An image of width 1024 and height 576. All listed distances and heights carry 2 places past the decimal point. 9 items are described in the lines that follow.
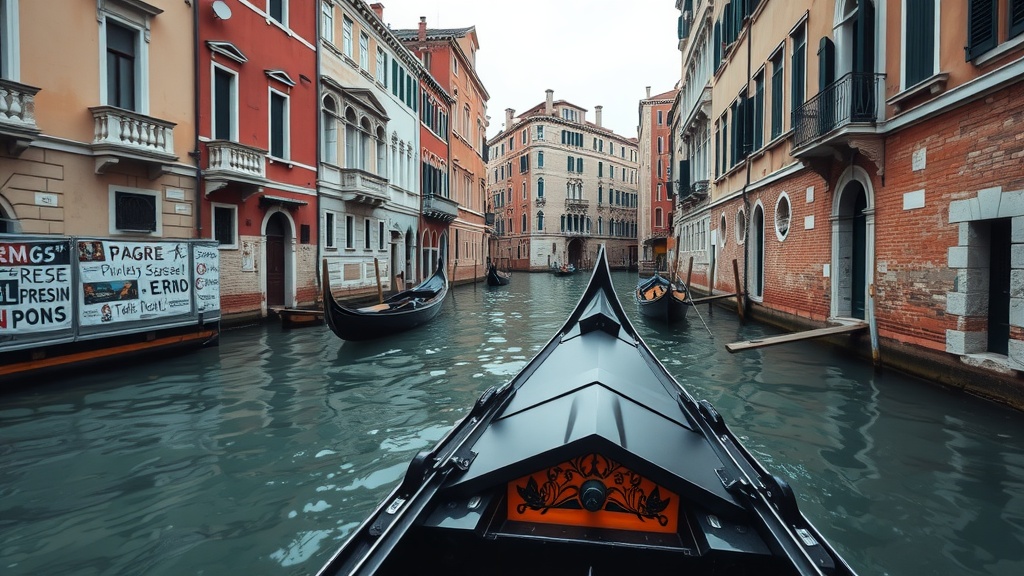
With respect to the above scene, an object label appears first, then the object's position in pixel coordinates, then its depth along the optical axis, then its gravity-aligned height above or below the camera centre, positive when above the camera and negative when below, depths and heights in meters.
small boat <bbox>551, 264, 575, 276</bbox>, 29.06 -0.03
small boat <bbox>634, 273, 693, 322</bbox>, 9.08 -0.51
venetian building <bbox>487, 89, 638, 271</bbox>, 35.56 +5.56
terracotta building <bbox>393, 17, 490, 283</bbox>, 19.27 +5.74
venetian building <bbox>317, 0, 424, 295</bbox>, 11.41 +2.88
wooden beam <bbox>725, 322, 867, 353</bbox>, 5.45 -0.64
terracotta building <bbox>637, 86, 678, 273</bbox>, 34.81 +6.10
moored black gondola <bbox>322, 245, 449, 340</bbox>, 7.03 -0.64
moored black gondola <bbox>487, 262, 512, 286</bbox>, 20.64 -0.26
